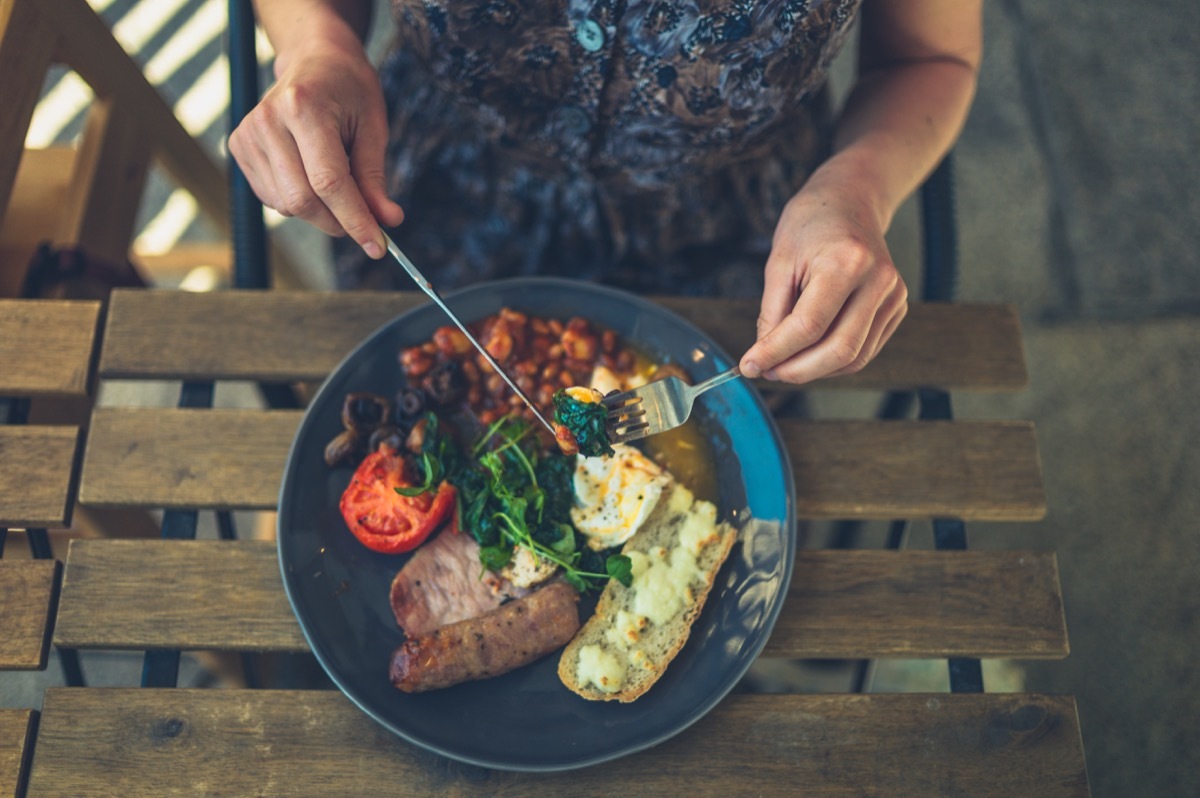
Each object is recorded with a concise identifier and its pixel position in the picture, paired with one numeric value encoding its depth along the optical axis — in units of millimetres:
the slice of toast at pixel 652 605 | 761
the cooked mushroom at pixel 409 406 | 809
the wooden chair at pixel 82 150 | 838
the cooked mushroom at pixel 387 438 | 797
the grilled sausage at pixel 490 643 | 747
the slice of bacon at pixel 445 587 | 773
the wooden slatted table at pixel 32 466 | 780
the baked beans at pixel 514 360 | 821
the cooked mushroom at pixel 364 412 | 800
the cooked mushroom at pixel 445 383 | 810
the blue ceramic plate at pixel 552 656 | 750
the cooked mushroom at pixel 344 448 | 794
